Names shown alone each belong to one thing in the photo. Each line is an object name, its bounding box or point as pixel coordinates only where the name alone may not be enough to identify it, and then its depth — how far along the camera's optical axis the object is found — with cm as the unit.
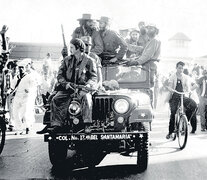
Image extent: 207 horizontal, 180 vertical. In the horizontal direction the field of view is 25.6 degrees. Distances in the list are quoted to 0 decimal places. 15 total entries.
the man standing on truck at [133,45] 1023
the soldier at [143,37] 1078
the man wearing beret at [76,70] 717
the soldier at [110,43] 955
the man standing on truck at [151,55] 953
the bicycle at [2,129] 819
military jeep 648
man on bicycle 1093
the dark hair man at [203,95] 1416
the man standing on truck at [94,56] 779
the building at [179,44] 8306
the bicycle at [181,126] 946
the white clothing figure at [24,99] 1320
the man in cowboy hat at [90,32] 950
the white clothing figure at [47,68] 2638
